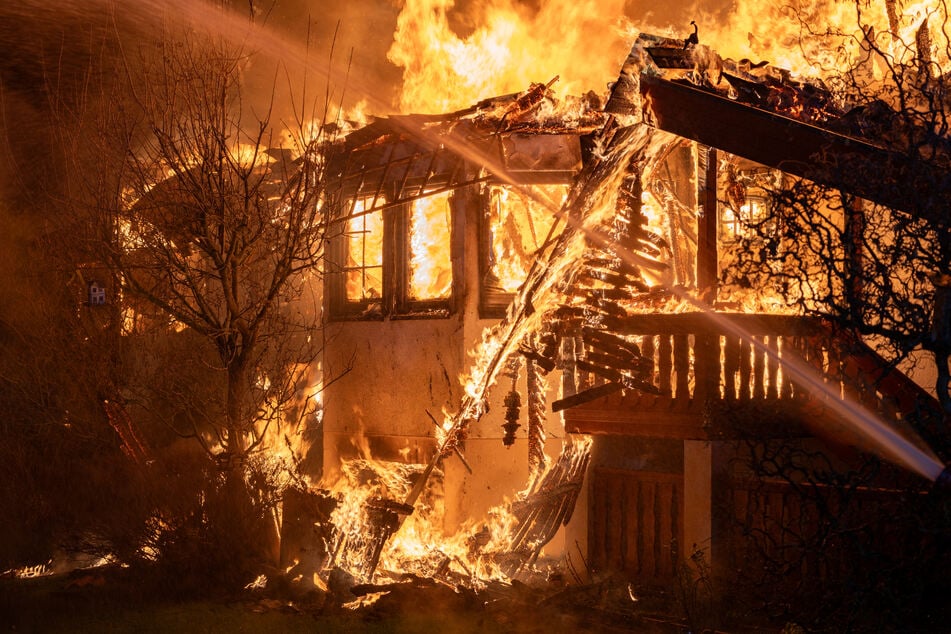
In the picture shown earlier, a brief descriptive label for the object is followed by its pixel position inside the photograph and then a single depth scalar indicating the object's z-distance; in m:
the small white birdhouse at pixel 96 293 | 12.87
